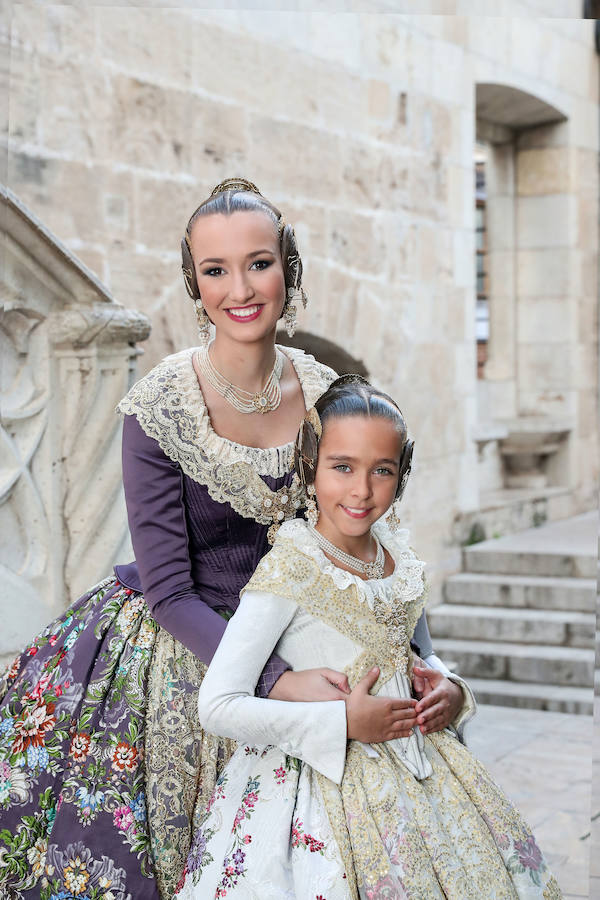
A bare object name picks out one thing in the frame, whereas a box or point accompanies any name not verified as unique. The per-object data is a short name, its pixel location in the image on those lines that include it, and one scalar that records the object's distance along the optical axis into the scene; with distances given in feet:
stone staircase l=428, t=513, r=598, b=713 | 21.89
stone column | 10.71
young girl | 7.76
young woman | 8.37
